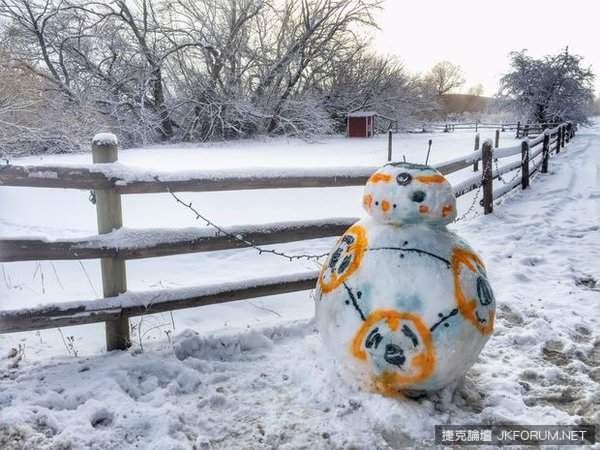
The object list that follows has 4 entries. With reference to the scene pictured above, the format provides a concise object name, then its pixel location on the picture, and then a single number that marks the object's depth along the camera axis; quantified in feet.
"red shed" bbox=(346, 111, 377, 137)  115.14
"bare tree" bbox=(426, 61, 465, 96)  280.31
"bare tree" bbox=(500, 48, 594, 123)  123.24
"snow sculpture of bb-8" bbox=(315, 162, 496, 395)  7.89
